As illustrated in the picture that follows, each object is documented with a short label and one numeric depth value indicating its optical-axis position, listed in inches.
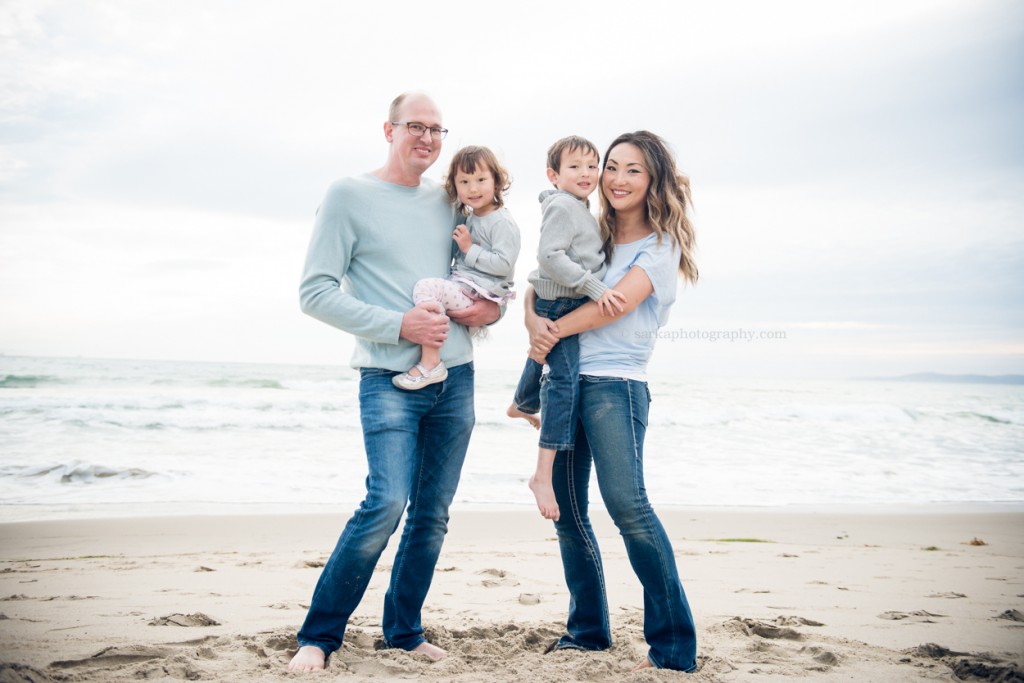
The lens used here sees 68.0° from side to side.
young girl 114.9
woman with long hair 105.9
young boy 109.5
